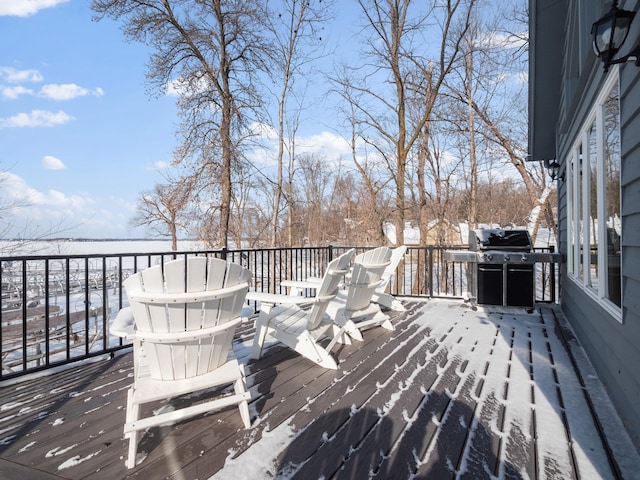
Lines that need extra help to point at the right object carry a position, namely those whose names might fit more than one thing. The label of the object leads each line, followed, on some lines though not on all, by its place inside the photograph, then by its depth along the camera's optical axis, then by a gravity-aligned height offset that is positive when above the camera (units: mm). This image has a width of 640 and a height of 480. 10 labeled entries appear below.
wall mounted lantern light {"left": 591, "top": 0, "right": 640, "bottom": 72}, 1772 +1112
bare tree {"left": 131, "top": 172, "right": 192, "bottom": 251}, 8742 +1266
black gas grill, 5109 -468
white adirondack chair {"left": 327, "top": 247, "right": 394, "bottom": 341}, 3404 -543
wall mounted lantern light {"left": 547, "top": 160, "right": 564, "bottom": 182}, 5488 +1169
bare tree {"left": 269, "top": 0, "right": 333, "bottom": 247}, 10312 +6429
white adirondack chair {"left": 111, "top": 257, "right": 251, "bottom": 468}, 1768 -475
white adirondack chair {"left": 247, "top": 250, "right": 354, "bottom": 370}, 2826 -720
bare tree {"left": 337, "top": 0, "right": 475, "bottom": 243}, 8523 +5063
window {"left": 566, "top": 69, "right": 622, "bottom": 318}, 2320 +346
